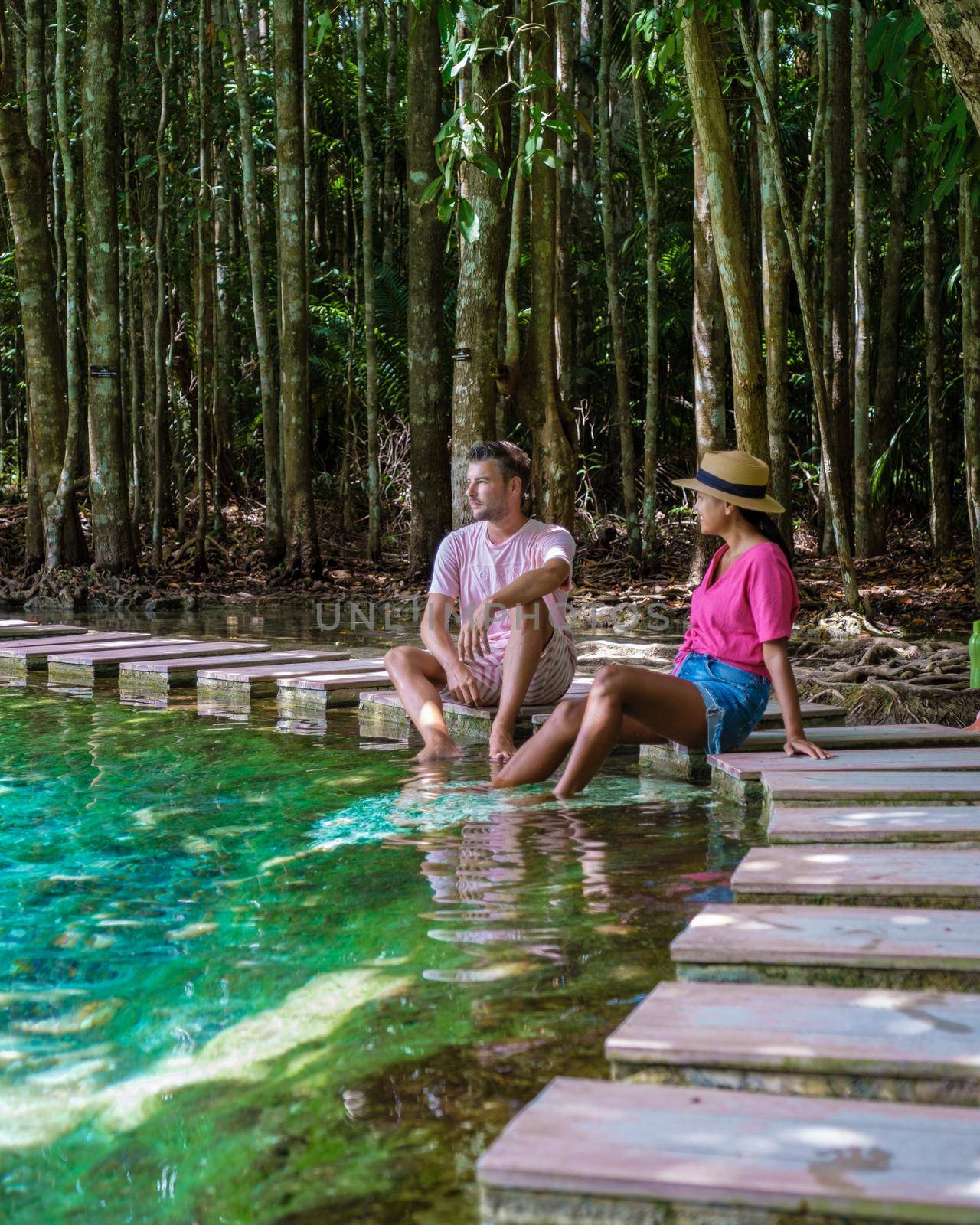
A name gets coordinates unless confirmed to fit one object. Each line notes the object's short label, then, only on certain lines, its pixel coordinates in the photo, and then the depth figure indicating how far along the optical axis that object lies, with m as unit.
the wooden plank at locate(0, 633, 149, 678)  8.34
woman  4.59
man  5.48
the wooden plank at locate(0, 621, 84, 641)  9.61
